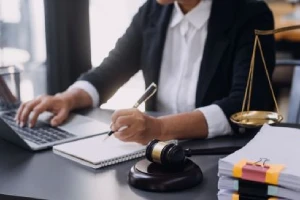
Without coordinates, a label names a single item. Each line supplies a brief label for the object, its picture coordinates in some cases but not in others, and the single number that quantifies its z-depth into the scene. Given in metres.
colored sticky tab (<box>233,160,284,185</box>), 1.05
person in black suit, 1.50
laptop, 1.37
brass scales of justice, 1.34
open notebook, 1.28
